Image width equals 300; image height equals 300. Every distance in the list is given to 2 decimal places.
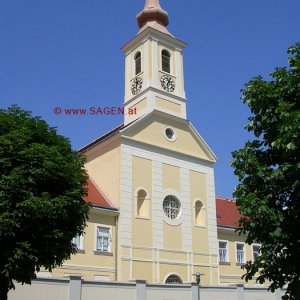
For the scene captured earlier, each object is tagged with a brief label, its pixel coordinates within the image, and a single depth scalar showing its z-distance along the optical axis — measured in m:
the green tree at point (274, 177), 13.12
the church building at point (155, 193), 30.11
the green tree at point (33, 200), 16.22
